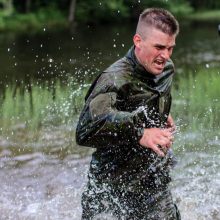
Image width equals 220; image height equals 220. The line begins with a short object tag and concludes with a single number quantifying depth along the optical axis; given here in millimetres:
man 6270
